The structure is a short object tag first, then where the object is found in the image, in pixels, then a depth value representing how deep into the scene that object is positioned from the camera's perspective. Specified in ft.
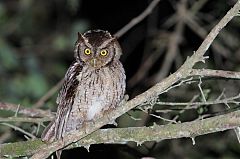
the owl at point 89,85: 25.66
